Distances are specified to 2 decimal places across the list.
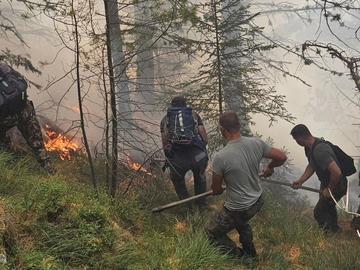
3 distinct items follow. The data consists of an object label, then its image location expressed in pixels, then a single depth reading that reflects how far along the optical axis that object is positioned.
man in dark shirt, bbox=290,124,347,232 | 6.65
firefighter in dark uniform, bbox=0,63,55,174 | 5.96
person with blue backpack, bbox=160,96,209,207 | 6.74
